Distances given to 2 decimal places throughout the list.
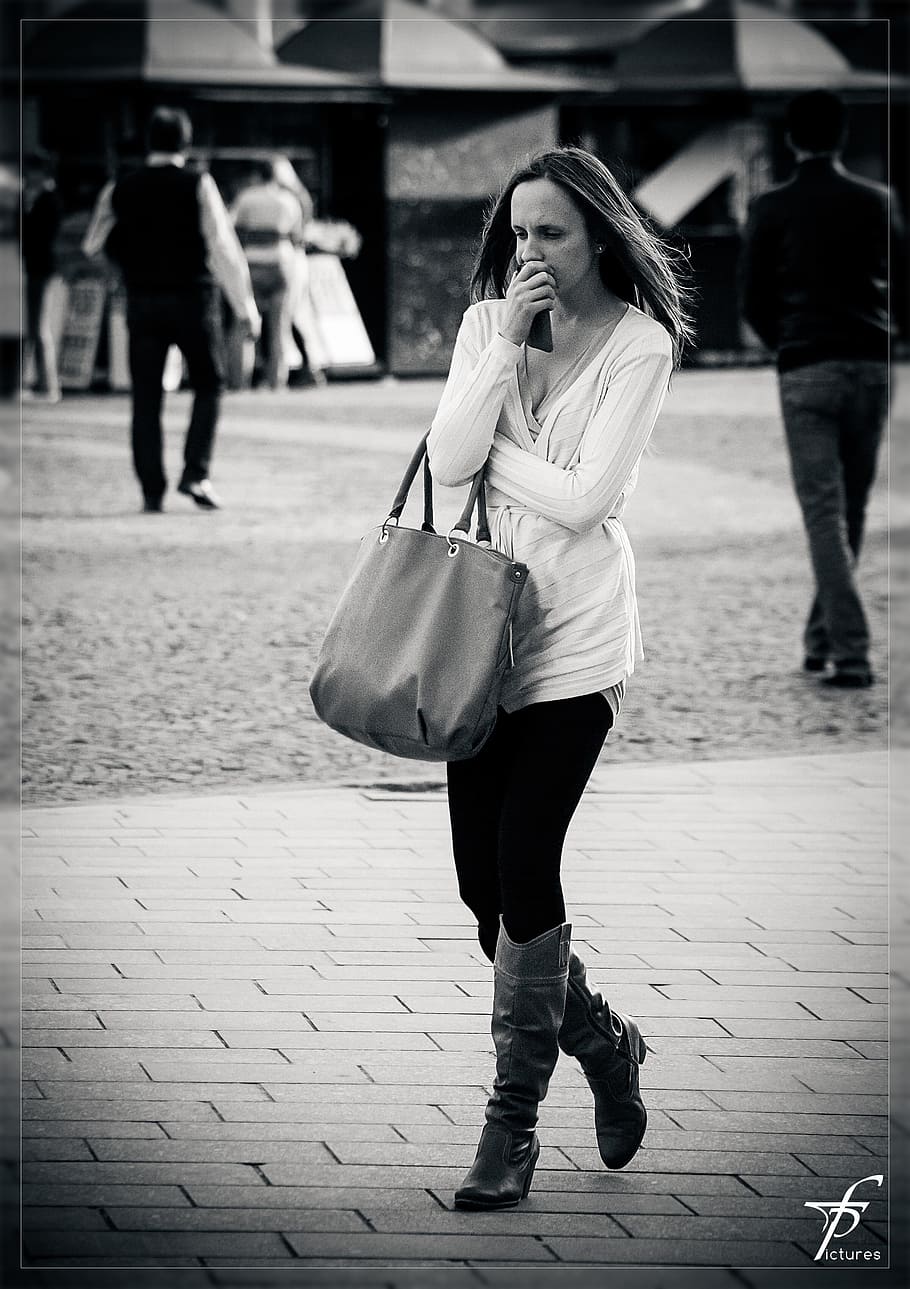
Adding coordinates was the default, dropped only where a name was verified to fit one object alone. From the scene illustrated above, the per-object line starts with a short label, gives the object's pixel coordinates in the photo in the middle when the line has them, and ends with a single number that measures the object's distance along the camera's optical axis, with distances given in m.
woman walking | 7.32
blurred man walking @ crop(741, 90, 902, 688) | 16.81
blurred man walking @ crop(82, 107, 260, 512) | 25.62
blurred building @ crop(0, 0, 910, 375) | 44.72
